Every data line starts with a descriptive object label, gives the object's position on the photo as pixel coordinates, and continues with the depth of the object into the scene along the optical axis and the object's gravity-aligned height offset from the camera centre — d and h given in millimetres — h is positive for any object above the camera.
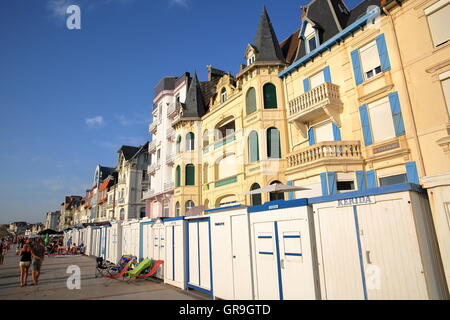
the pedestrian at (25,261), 11805 -1035
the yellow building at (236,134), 16938 +6497
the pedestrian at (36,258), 12117 -979
